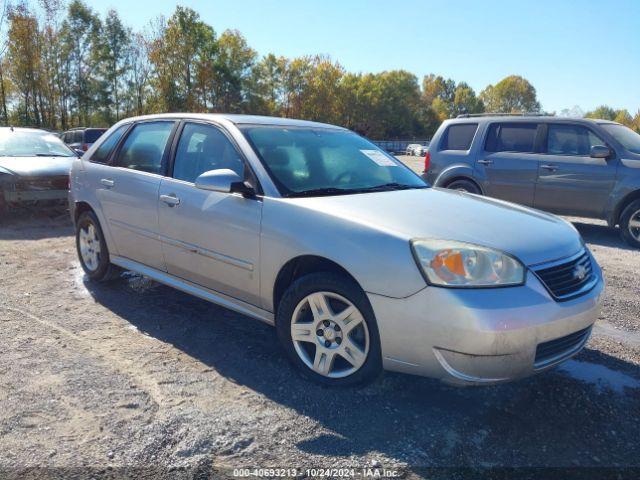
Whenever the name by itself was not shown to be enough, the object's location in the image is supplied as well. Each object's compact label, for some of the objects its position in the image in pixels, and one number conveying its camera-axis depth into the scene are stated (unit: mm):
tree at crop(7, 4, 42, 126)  34875
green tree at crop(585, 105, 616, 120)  86125
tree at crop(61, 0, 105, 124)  47438
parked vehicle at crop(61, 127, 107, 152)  18578
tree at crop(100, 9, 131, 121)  49781
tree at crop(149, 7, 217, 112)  46125
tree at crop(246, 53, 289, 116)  60688
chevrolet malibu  2711
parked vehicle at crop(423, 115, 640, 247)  7594
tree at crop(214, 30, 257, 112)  54594
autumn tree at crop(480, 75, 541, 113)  108750
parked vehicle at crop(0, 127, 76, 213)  8227
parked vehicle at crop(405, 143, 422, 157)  58881
